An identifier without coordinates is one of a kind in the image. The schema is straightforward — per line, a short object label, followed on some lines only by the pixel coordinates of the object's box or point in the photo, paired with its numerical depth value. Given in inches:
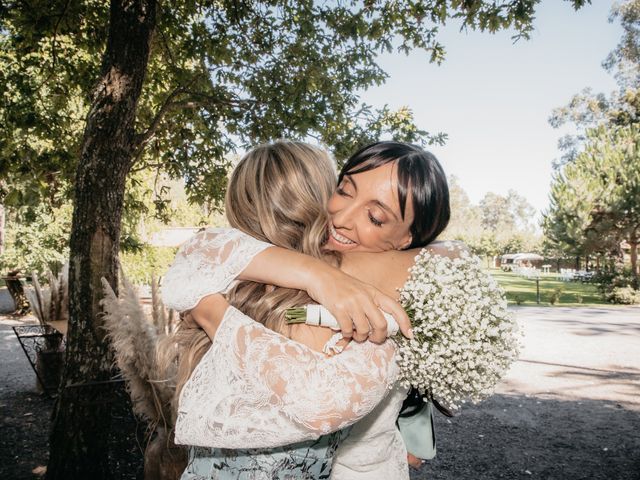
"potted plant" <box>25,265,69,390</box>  235.3
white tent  2753.4
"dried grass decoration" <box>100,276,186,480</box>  111.0
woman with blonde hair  50.1
